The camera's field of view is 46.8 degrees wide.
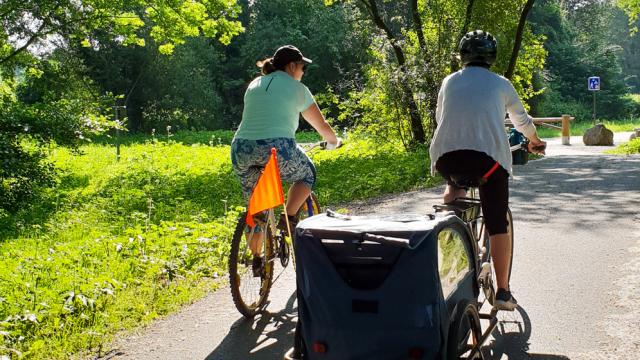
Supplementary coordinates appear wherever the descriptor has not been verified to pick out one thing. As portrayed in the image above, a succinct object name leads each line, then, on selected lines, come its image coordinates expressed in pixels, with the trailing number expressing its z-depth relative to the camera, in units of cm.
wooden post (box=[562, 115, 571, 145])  3050
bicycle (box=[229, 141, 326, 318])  535
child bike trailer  322
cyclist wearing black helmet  449
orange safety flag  503
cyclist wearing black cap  532
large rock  2842
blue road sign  3114
